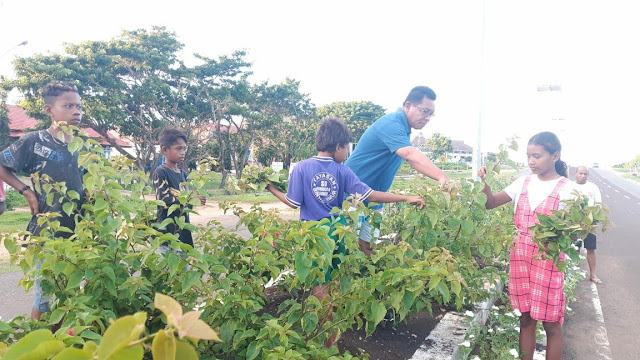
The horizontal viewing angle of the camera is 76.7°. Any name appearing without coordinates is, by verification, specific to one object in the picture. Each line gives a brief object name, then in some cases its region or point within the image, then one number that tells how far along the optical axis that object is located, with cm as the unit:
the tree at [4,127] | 2145
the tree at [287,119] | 2584
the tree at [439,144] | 5544
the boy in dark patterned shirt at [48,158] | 225
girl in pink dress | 265
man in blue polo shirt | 291
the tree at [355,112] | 3972
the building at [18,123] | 2516
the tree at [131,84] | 1659
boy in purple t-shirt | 269
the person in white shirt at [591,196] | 495
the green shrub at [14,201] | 1180
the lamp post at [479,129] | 918
